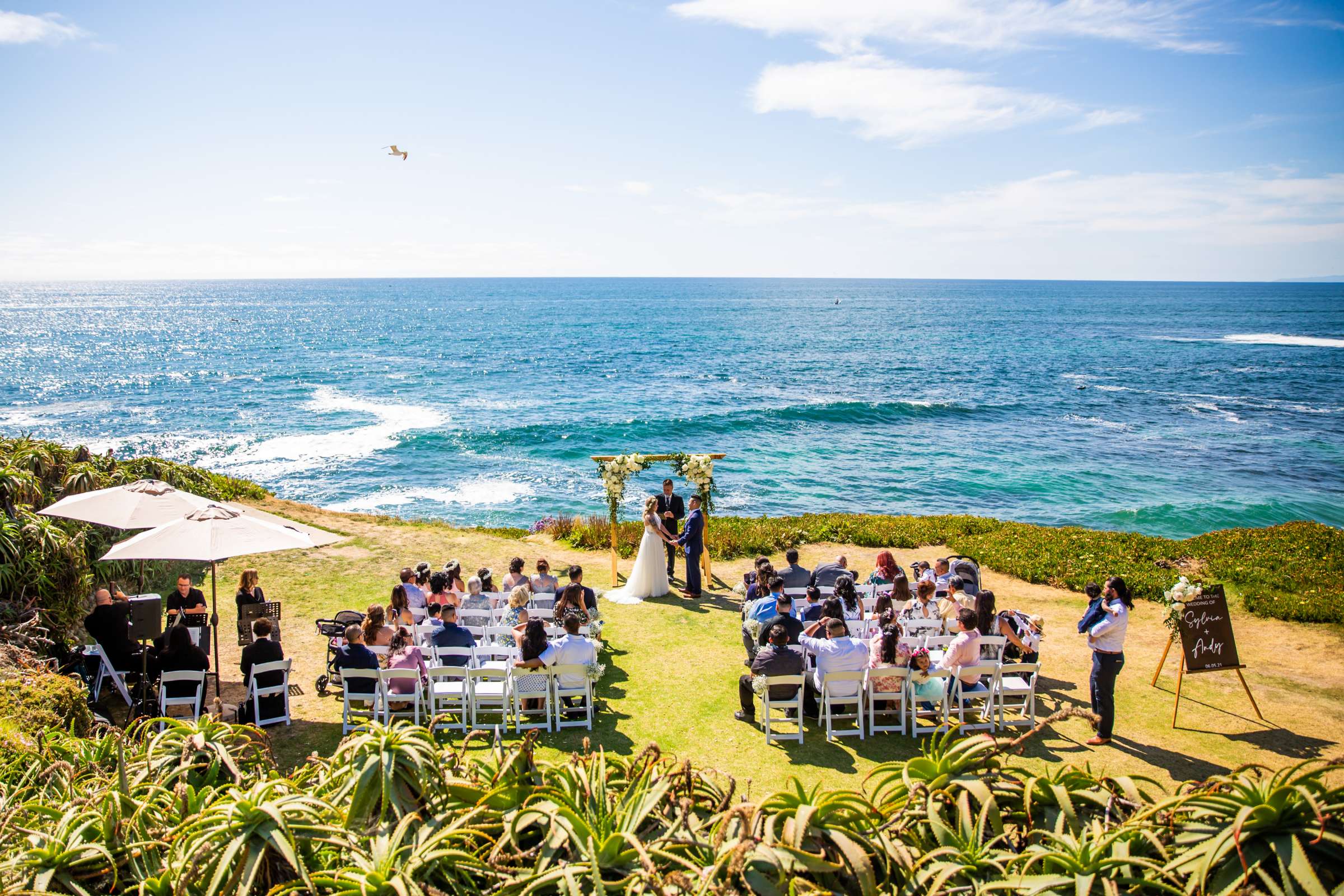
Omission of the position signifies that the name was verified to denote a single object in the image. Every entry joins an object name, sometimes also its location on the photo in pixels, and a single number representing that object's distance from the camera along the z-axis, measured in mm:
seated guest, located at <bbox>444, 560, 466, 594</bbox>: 12031
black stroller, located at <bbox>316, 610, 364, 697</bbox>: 10672
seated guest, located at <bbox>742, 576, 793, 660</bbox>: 10375
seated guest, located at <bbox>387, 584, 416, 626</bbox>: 10812
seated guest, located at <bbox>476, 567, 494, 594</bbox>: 12594
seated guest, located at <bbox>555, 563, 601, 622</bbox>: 11177
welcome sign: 9719
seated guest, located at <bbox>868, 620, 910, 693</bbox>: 9234
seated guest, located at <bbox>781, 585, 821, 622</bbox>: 11016
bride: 14469
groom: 14453
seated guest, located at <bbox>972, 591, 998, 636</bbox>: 10055
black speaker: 9281
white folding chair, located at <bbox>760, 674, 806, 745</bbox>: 8781
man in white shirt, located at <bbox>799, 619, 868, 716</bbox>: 9094
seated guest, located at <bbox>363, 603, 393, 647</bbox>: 9609
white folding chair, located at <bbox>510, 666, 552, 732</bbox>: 8984
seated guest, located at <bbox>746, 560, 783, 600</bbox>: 11273
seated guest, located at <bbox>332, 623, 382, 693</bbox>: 8805
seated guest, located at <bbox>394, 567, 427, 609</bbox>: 11820
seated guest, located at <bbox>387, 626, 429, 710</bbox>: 9164
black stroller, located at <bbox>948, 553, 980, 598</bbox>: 11953
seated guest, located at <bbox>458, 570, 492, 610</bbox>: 11609
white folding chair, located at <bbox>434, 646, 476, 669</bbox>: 9406
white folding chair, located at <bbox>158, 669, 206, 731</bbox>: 8664
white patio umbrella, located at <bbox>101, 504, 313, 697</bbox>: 8406
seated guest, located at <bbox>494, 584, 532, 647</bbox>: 10828
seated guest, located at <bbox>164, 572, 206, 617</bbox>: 10742
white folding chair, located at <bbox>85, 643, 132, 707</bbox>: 9250
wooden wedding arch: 15148
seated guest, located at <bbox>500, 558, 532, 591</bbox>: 12023
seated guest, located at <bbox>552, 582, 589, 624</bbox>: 10867
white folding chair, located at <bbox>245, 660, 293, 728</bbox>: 8836
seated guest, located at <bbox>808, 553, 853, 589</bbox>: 12242
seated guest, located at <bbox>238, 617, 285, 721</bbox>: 9000
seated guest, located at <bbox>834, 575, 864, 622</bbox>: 11422
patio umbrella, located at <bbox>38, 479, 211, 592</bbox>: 9297
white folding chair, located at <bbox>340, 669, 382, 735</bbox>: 8727
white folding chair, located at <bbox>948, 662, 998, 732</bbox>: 9055
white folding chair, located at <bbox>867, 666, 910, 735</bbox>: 9031
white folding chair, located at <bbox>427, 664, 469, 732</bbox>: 8719
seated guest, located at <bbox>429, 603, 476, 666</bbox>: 9594
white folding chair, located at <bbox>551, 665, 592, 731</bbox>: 8963
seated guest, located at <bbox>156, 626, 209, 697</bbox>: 8992
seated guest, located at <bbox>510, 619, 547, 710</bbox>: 9148
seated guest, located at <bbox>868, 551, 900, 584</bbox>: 12539
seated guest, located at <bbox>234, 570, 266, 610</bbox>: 10914
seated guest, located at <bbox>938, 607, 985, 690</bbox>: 9188
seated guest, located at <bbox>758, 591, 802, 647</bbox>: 9578
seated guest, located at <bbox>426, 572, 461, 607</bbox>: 11438
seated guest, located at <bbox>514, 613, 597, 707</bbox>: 9250
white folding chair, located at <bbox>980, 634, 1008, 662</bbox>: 9695
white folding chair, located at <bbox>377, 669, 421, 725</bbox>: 8750
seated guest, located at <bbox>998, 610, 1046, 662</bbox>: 10156
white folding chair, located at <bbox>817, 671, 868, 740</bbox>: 9039
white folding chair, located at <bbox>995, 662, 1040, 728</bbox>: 9070
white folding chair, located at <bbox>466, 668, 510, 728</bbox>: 8773
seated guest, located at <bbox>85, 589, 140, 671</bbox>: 9469
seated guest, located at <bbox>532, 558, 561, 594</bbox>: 12352
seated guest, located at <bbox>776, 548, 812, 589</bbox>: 12555
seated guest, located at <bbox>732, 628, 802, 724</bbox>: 8884
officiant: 14938
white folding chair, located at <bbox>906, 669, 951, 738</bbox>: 9039
